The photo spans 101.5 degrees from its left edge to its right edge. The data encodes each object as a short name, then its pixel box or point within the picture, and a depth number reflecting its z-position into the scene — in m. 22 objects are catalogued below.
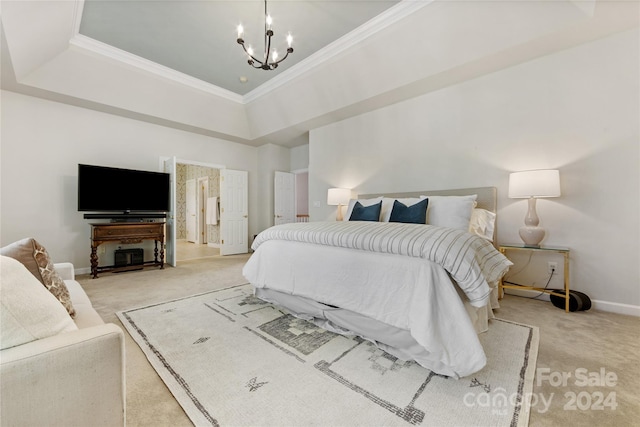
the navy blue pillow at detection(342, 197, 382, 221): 3.60
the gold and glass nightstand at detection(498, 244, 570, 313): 2.53
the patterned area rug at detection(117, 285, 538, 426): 1.23
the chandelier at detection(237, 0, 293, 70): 2.39
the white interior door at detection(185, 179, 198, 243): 8.12
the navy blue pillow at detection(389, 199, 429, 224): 2.90
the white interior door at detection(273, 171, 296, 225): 6.33
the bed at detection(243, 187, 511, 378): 1.47
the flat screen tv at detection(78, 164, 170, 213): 3.89
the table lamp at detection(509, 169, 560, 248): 2.60
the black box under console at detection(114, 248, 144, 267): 4.21
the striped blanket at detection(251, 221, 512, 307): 1.51
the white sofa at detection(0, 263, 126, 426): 0.66
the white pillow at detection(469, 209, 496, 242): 2.94
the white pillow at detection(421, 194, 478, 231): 2.80
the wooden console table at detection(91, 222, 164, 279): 3.81
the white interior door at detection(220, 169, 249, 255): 5.82
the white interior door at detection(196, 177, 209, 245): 7.92
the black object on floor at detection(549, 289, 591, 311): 2.50
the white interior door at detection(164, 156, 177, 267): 4.65
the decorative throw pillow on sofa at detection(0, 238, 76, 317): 1.14
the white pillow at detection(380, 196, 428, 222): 3.27
